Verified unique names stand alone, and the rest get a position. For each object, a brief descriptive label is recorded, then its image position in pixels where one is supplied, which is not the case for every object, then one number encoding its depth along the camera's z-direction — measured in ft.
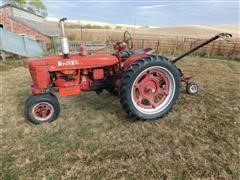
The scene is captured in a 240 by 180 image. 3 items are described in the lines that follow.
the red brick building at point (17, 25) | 46.19
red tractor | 10.64
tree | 151.35
